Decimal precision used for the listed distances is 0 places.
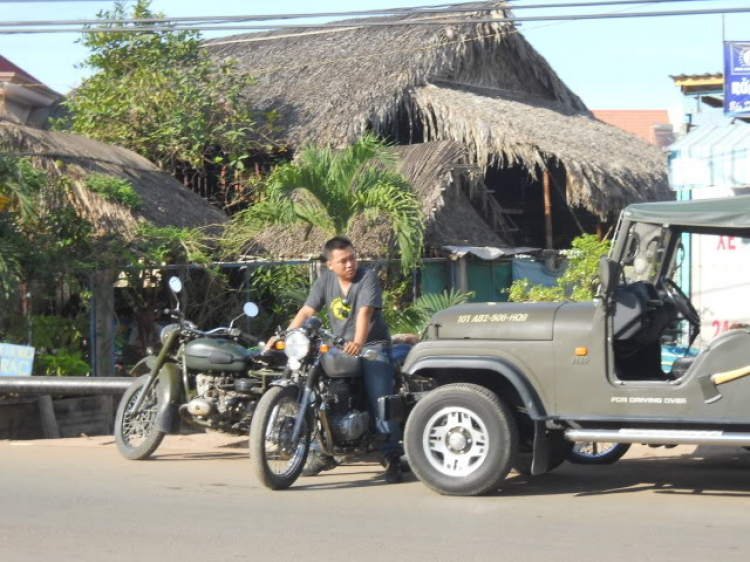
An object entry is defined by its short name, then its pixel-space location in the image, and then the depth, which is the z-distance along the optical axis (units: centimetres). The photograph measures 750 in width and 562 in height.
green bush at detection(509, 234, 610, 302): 1352
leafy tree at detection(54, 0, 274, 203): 1995
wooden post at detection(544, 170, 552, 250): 1959
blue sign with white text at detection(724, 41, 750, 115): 1422
